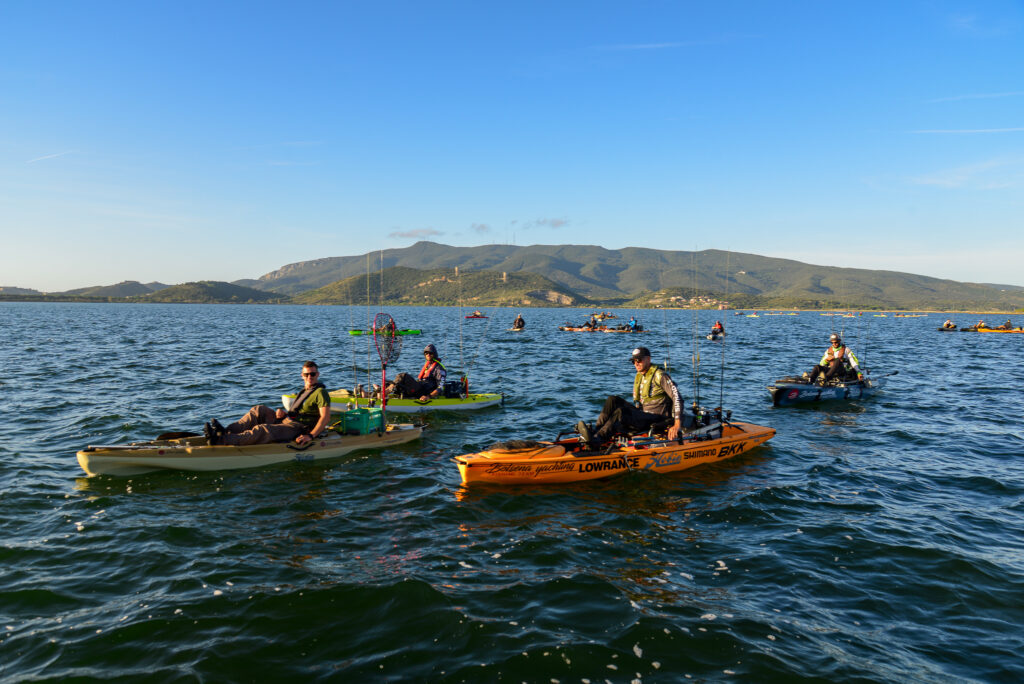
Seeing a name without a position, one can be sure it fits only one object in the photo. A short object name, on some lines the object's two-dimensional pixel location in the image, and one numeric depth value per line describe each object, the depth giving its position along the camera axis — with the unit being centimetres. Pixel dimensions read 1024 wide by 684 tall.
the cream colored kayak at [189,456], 1179
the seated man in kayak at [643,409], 1316
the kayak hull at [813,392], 2242
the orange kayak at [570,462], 1223
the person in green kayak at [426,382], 2055
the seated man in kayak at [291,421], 1297
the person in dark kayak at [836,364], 2372
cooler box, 1521
